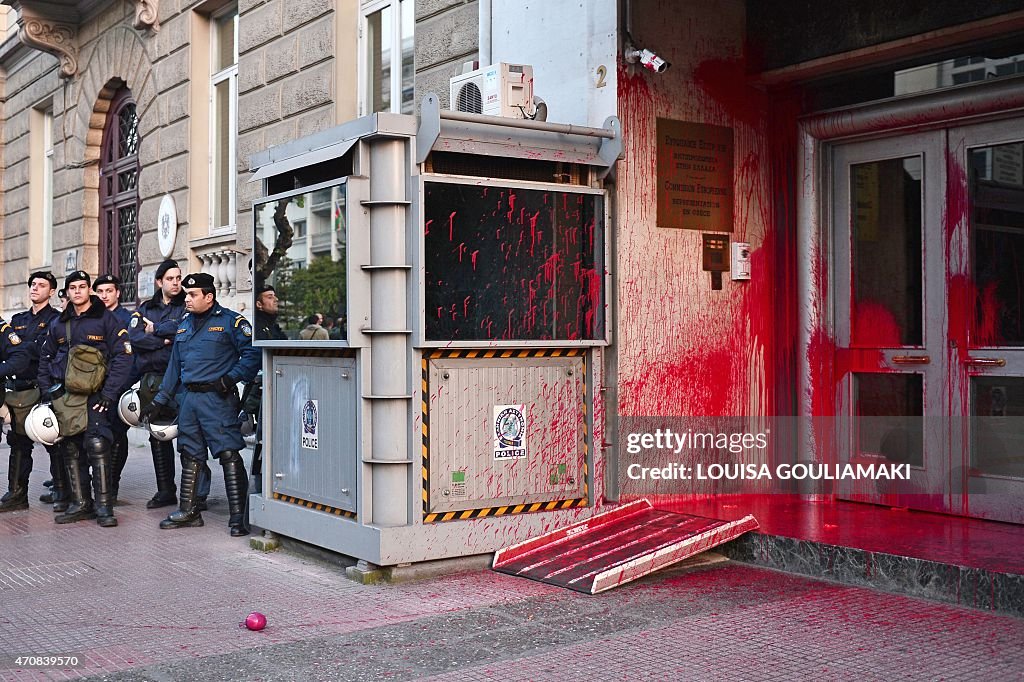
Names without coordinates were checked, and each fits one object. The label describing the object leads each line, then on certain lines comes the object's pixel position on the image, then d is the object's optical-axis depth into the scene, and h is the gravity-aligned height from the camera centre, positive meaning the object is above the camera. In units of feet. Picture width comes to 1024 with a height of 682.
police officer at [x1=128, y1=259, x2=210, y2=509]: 31.78 +0.54
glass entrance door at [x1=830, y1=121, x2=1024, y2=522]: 24.29 +1.01
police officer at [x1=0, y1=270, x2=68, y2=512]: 32.68 -0.34
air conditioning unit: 25.84 +6.19
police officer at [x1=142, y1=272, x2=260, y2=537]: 27.91 -0.39
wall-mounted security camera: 25.34 +6.74
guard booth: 22.50 +0.70
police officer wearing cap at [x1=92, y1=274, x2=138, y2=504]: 31.17 +0.18
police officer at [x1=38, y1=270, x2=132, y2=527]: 30.32 -0.33
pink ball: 18.62 -4.19
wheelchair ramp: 21.56 -3.72
